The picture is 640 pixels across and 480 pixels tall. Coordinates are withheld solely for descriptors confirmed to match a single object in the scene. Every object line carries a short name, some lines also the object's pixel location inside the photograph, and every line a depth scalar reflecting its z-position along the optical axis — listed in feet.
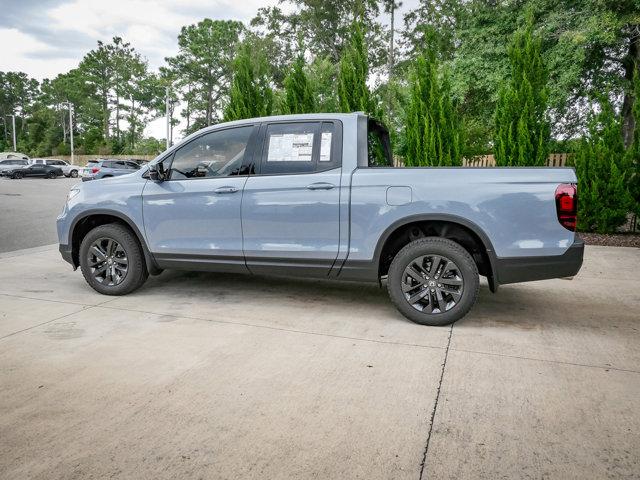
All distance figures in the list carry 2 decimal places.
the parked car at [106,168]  91.25
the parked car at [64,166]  124.40
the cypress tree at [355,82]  35.24
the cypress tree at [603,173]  30.19
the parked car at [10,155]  186.91
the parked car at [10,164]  118.28
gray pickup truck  13.48
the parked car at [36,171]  115.65
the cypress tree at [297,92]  37.60
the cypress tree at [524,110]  31.33
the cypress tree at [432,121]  32.35
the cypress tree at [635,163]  29.14
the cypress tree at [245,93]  39.63
